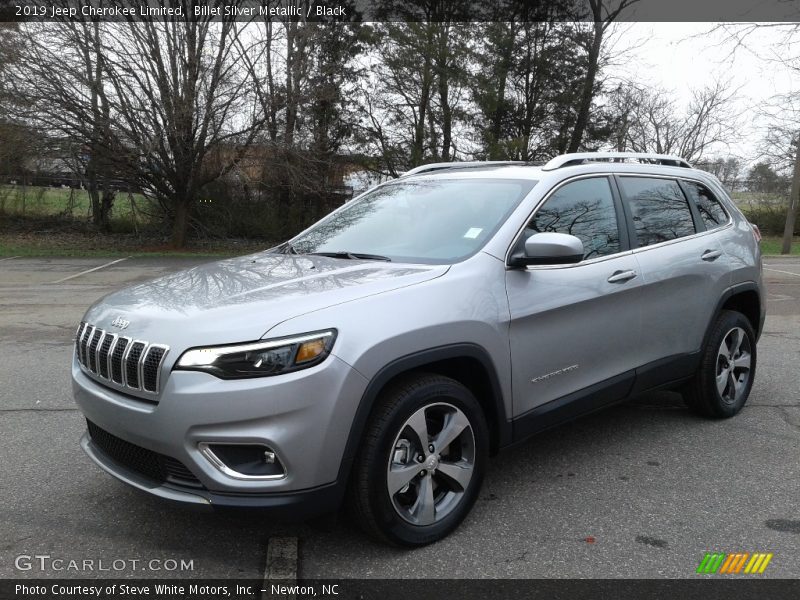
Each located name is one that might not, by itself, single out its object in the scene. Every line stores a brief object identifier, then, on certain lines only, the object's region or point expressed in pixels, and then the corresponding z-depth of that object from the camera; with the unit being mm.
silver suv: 2506
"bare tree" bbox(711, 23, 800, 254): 23516
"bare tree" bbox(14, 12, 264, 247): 17703
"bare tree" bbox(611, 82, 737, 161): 42875
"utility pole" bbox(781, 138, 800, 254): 23516
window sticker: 3390
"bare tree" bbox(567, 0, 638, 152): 27656
